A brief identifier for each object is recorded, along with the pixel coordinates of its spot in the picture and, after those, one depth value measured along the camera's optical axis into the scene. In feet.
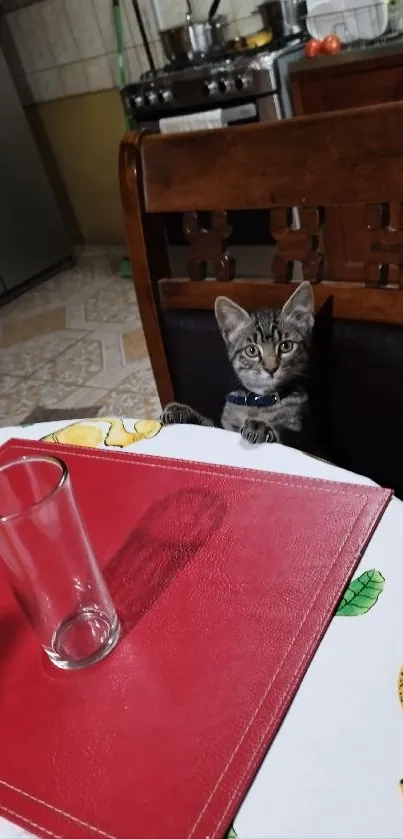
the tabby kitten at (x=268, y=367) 3.07
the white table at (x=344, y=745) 1.31
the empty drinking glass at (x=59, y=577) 1.72
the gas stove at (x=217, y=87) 7.25
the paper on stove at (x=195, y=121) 7.68
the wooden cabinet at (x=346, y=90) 6.28
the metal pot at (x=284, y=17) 7.93
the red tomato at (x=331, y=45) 6.83
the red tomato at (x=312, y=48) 6.93
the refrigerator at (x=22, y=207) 10.98
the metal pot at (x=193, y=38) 8.37
